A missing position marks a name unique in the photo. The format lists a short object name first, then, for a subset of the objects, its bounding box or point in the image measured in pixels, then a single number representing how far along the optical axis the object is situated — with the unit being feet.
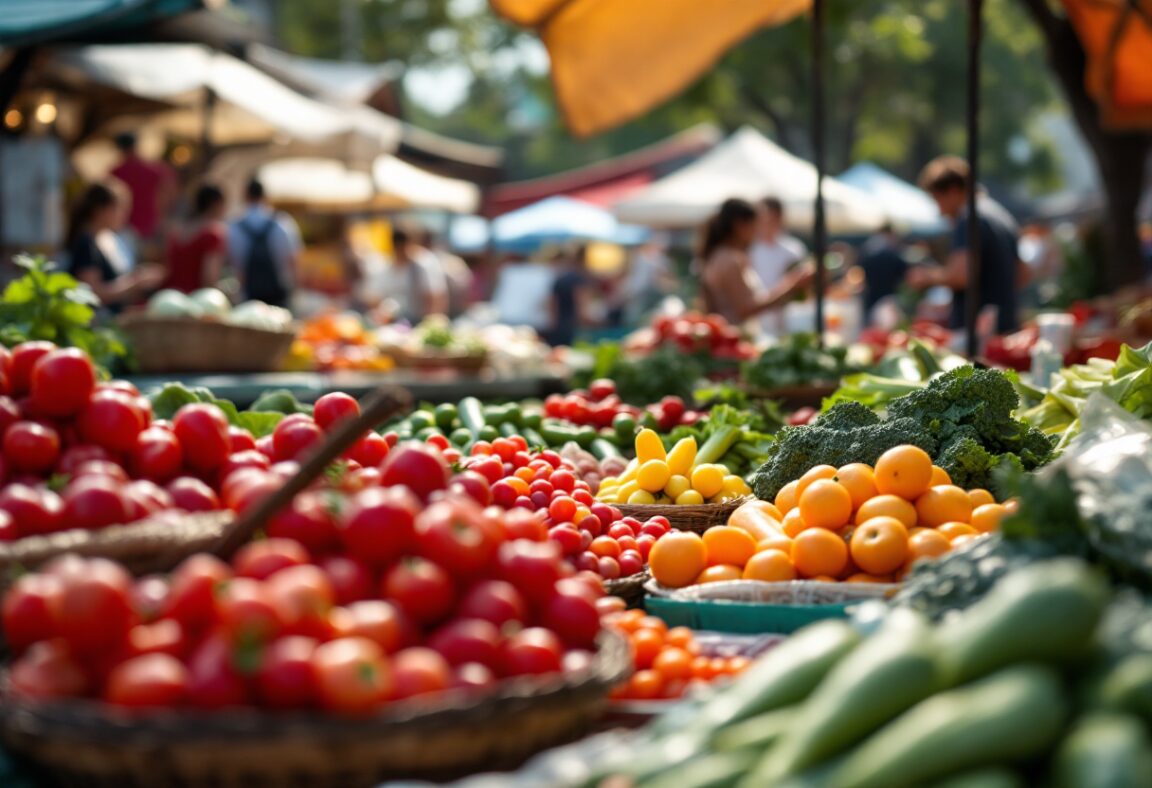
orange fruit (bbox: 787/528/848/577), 11.13
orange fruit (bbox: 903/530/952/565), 10.85
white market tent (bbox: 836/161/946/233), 69.41
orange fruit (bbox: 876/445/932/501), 11.80
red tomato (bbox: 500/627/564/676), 7.70
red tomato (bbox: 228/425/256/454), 10.74
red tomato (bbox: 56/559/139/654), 7.21
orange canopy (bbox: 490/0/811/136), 24.17
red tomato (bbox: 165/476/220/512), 9.72
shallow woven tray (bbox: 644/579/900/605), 10.59
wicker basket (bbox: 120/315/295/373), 25.58
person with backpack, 35.50
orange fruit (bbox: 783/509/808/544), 11.90
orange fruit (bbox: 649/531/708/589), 11.72
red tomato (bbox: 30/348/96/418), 10.09
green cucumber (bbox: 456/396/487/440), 18.56
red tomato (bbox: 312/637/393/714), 6.85
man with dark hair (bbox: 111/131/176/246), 38.75
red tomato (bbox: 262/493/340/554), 8.43
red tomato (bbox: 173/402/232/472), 10.21
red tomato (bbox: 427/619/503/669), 7.59
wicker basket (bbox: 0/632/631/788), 6.72
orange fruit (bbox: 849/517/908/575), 10.93
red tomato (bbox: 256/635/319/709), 6.87
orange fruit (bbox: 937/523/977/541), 11.13
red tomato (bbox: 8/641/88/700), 7.21
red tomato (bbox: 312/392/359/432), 11.59
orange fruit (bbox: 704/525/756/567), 11.82
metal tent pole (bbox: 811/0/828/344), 23.34
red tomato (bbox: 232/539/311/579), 7.65
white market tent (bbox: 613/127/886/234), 52.75
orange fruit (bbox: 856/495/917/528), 11.46
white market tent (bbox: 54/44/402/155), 38.60
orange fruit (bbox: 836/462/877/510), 11.89
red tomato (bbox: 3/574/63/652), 7.47
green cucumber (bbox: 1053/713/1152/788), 6.15
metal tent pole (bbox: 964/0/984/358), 21.46
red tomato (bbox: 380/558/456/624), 7.75
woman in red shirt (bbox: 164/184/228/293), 32.71
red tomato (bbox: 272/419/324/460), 10.91
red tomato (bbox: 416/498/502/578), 8.04
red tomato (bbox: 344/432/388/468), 11.70
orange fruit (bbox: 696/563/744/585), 11.46
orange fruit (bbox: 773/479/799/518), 12.71
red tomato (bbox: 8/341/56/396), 10.62
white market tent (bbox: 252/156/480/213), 53.36
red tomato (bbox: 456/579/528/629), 7.88
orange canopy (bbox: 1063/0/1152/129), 27.09
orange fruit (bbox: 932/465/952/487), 12.07
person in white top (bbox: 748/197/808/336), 39.06
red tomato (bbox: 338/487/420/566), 8.03
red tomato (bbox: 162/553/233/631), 7.39
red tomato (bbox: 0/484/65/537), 8.90
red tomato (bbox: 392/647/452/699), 7.17
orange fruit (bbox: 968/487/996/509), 11.97
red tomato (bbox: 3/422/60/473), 9.71
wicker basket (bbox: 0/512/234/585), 8.43
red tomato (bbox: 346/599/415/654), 7.32
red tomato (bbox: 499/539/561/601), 8.32
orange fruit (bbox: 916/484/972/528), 11.56
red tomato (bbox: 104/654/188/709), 6.89
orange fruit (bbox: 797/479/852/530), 11.57
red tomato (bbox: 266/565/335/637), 7.13
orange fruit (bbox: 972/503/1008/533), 11.46
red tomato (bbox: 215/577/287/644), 6.93
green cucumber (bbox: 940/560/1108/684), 6.88
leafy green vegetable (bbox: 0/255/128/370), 18.43
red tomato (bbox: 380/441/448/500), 9.27
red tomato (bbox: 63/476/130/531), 8.95
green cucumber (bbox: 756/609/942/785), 6.73
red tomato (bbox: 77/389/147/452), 10.03
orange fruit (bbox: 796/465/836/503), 12.33
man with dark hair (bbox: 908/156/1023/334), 27.50
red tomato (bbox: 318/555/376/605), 7.81
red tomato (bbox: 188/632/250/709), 6.88
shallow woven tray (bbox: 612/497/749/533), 14.20
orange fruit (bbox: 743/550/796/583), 11.14
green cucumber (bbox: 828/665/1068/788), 6.43
